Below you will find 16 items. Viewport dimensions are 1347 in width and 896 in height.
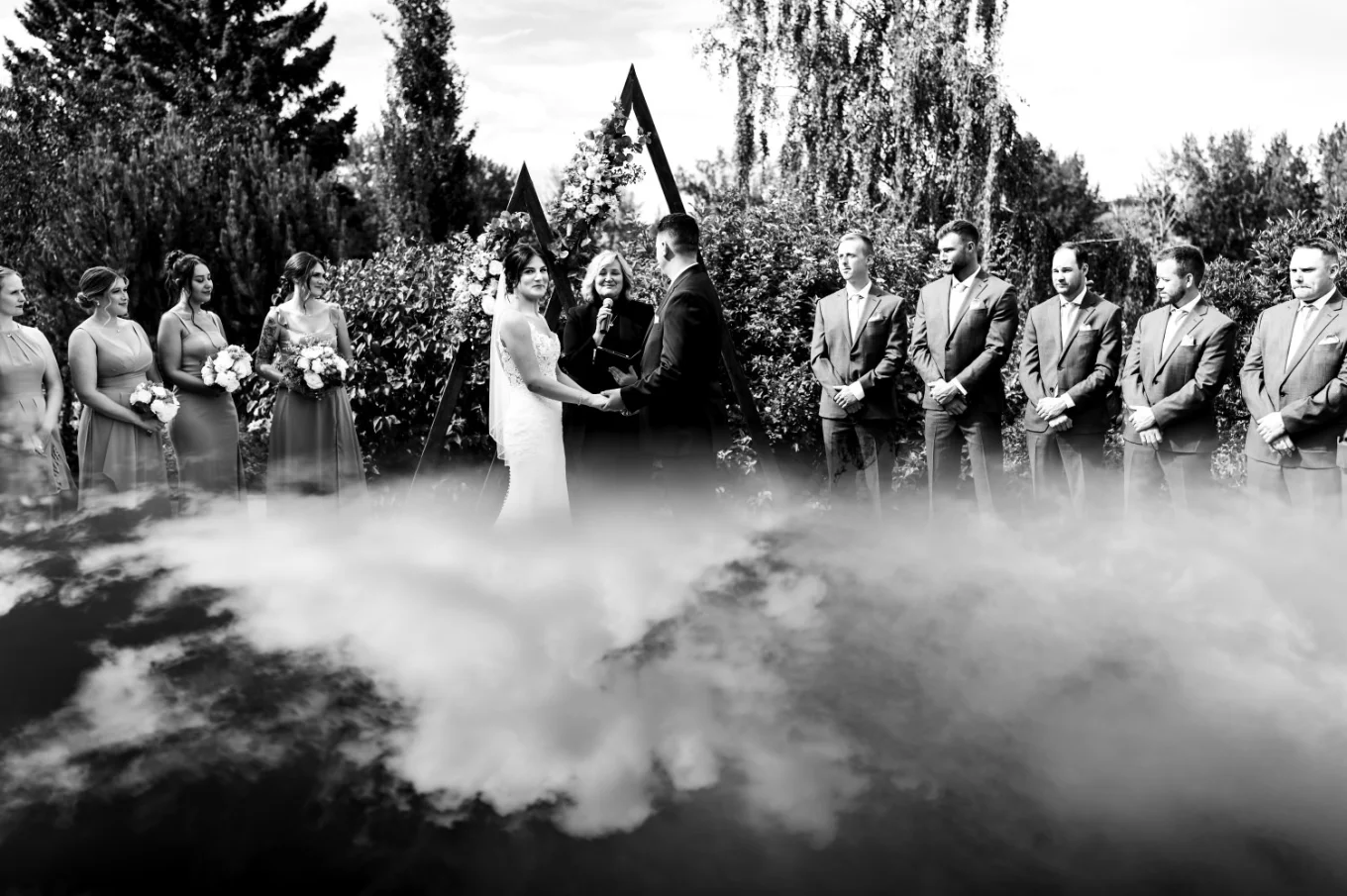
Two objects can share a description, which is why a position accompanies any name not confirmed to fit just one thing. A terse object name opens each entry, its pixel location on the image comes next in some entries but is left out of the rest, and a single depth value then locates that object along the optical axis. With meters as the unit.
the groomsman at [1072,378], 7.55
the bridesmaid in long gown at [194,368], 8.10
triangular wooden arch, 7.38
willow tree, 21.31
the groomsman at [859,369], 7.81
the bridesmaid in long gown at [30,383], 7.28
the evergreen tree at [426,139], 37.09
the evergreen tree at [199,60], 36.81
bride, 6.33
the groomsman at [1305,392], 6.68
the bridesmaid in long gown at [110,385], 7.63
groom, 6.13
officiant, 7.07
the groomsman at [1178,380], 7.18
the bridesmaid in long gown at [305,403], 8.39
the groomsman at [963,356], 7.66
